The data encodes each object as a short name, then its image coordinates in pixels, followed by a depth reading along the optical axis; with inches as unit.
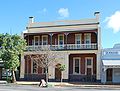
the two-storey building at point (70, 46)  817.7
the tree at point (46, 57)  779.9
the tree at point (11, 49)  766.3
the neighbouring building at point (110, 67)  769.1
